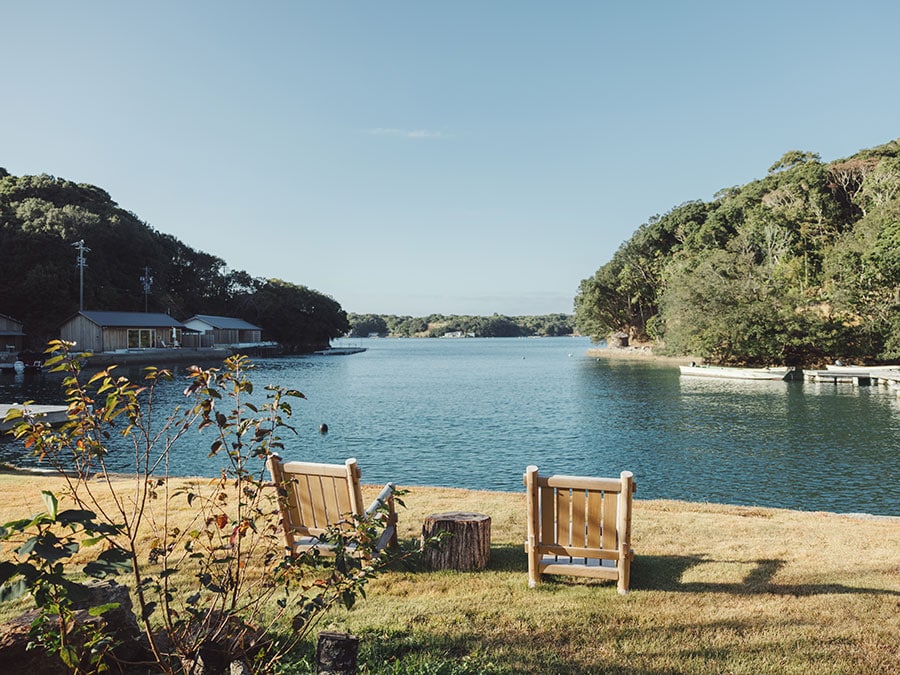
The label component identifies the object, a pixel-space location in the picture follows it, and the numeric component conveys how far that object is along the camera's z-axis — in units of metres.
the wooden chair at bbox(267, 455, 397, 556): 4.71
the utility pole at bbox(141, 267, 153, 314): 67.00
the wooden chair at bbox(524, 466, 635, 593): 4.53
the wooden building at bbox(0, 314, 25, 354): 50.97
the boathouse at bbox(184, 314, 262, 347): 69.94
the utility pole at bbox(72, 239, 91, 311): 54.37
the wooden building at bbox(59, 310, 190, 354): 53.06
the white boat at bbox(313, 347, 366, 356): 91.12
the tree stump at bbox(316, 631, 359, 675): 2.79
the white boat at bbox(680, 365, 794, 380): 38.00
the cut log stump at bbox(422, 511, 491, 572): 5.14
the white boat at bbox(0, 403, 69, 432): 18.42
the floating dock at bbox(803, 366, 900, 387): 33.41
